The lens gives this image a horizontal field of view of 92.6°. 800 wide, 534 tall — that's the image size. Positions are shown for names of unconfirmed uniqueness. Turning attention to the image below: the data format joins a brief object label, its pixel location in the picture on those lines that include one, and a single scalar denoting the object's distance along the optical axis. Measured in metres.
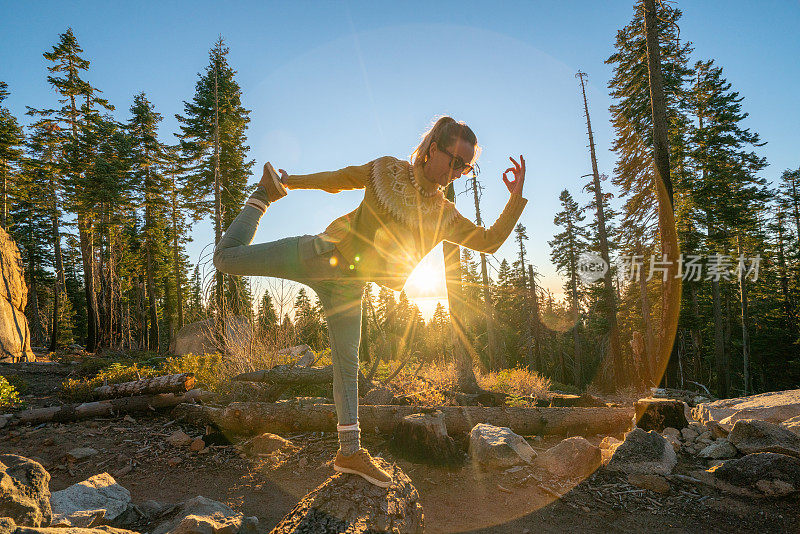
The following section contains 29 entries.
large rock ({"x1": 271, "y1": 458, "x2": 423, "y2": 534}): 2.34
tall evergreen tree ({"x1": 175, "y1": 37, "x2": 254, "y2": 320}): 19.41
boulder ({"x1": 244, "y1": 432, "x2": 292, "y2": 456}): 5.48
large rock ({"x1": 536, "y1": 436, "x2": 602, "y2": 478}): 4.53
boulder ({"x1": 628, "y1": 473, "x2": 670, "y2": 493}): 4.14
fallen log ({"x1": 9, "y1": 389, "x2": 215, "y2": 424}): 6.85
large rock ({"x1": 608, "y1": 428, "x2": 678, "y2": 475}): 4.52
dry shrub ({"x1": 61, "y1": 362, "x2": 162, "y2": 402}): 8.39
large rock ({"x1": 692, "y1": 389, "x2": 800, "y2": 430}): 5.62
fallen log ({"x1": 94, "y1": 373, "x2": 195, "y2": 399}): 7.59
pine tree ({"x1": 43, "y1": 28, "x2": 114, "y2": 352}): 21.89
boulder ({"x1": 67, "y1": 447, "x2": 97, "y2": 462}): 5.39
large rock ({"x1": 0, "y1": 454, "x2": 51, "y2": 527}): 1.90
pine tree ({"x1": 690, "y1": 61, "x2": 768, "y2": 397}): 19.38
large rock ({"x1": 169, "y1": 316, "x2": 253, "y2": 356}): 19.70
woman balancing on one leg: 2.30
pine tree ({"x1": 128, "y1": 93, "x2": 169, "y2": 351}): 24.96
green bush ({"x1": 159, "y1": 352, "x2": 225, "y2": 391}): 9.09
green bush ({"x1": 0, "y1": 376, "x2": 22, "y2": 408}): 7.45
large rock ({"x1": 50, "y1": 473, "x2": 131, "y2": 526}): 2.98
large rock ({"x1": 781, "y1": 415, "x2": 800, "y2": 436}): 4.93
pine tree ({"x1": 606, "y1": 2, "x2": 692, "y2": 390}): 17.64
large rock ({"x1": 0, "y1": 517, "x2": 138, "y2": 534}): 1.48
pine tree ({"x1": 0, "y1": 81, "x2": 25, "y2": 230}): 23.28
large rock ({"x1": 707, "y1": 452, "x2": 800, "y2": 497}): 3.84
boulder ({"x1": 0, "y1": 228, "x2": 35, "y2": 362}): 15.27
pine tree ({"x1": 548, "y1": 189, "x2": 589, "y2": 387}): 32.28
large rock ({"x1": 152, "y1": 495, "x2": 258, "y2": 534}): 2.68
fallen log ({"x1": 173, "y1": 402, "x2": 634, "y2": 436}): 6.06
